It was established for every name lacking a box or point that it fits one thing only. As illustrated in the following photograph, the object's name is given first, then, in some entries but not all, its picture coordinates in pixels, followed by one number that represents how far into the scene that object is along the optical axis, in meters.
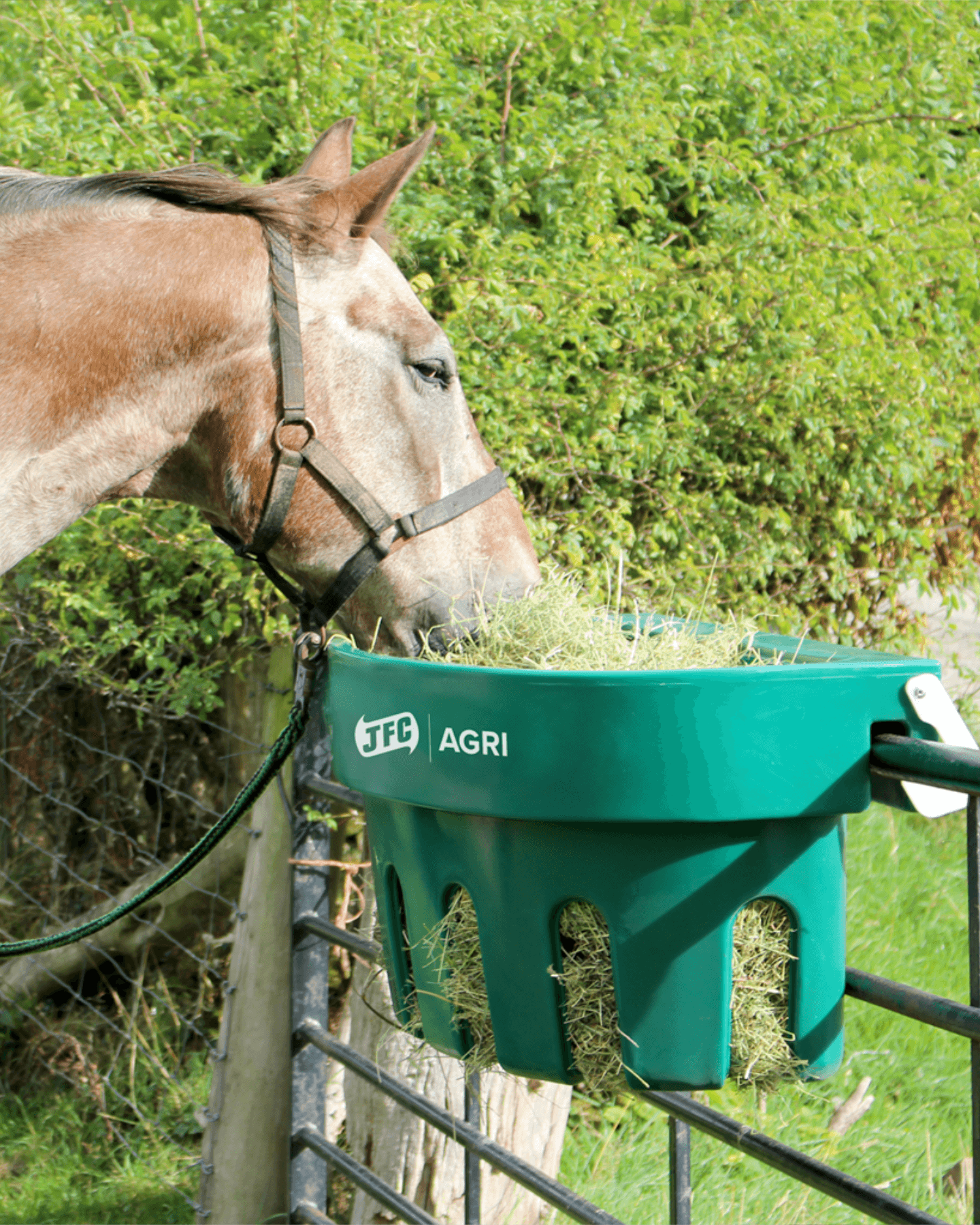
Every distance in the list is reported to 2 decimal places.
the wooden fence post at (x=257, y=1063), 4.93
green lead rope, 3.67
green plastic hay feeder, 2.97
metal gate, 3.01
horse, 3.79
